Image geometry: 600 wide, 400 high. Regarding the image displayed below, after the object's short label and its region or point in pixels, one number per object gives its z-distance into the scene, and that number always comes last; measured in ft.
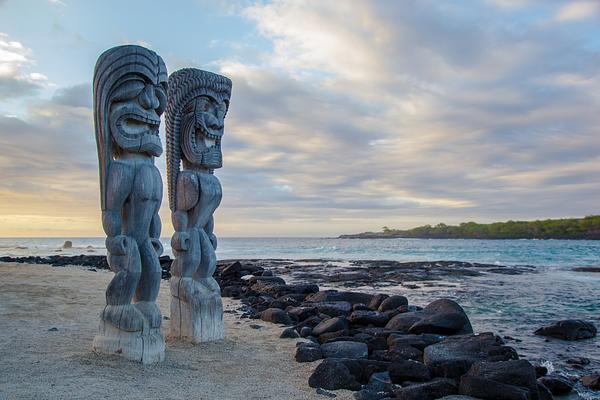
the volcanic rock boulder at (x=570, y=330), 30.71
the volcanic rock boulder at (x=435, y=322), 27.68
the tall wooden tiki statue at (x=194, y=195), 22.07
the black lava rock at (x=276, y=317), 29.91
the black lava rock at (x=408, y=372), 18.62
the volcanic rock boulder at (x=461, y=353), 19.38
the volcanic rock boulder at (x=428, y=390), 16.20
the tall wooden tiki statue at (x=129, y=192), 17.85
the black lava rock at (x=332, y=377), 17.48
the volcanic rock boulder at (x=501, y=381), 16.67
